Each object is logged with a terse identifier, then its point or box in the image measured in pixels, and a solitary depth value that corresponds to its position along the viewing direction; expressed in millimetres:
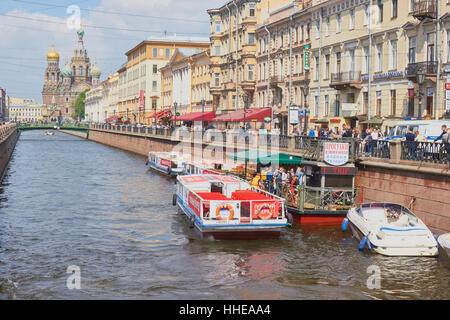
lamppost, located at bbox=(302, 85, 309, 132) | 57812
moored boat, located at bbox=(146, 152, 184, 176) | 55344
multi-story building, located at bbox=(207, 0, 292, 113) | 72125
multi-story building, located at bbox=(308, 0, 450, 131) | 39188
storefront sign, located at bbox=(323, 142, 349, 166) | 30703
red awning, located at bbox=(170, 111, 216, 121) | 78125
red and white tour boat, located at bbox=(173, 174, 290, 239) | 26375
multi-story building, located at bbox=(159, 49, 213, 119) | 92625
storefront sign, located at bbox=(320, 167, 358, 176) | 30702
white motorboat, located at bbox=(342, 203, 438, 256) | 23562
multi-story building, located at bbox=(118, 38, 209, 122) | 128500
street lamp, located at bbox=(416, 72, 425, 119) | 31656
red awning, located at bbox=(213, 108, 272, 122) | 63469
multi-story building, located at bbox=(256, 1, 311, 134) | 59462
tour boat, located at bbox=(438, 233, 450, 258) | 22159
